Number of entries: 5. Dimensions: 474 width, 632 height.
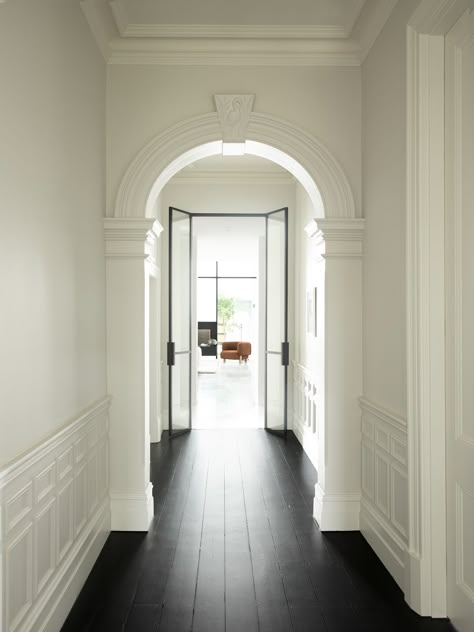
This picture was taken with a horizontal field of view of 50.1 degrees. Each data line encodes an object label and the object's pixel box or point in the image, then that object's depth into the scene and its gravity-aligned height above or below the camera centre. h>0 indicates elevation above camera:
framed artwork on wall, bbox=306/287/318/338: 5.35 +0.06
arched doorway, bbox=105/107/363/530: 3.61 +0.06
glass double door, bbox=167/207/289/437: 6.66 -0.07
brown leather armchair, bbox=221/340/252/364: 17.30 -1.14
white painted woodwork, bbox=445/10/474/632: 2.35 +0.01
